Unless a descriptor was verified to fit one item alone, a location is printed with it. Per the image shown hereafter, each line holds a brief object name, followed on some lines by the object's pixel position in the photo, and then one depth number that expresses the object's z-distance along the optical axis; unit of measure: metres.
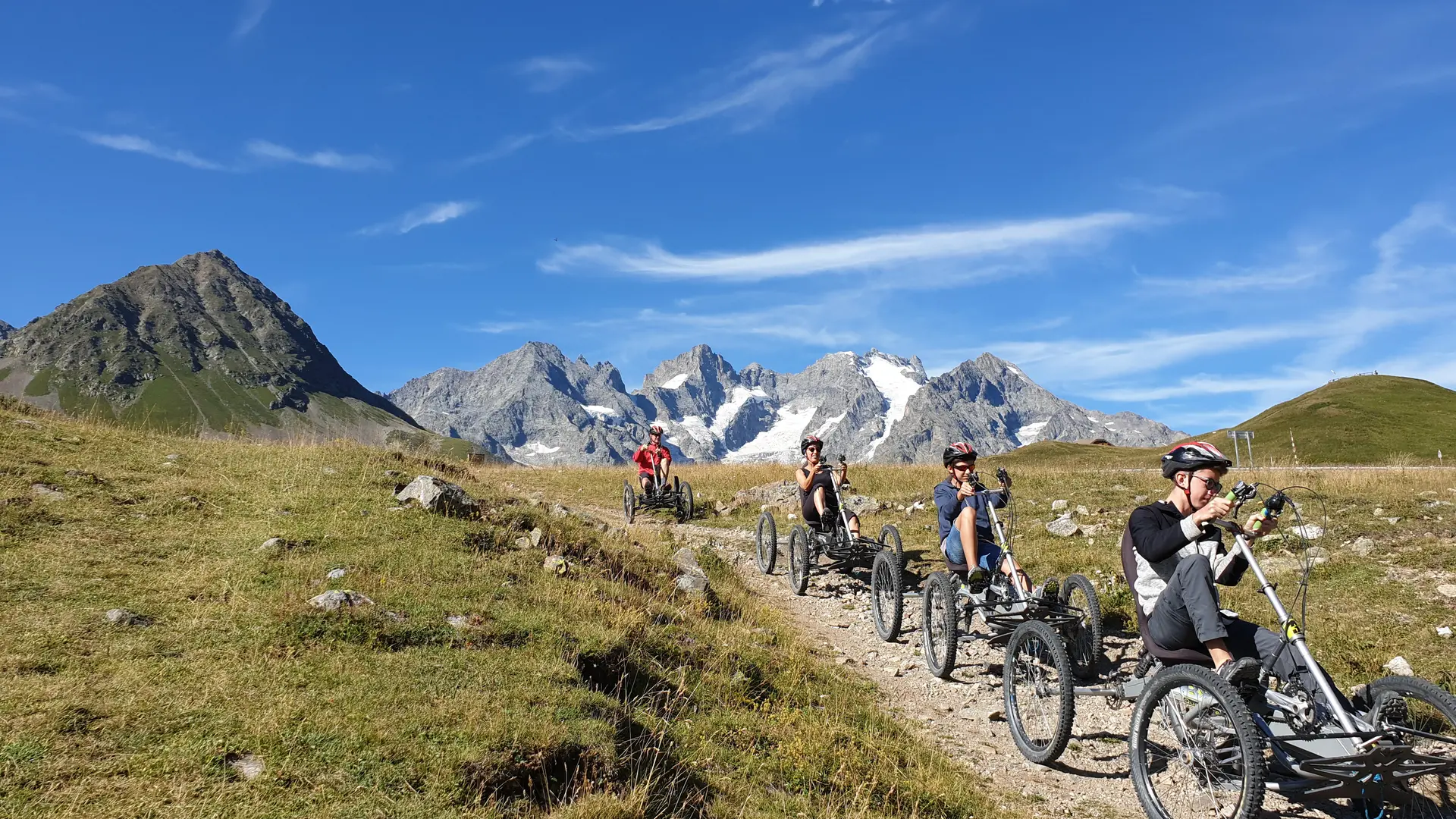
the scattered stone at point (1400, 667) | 7.11
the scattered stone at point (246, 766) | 4.32
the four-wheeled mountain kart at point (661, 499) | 20.08
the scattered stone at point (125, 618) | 6.00
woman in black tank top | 12.84
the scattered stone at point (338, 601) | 6.68
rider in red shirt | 20.47
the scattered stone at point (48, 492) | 8.77
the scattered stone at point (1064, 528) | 14.10
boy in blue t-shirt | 8.86
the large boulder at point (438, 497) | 10.53
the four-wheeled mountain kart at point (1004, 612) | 7.45
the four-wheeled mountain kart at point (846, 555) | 9.80
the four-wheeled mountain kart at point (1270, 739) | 4.41
